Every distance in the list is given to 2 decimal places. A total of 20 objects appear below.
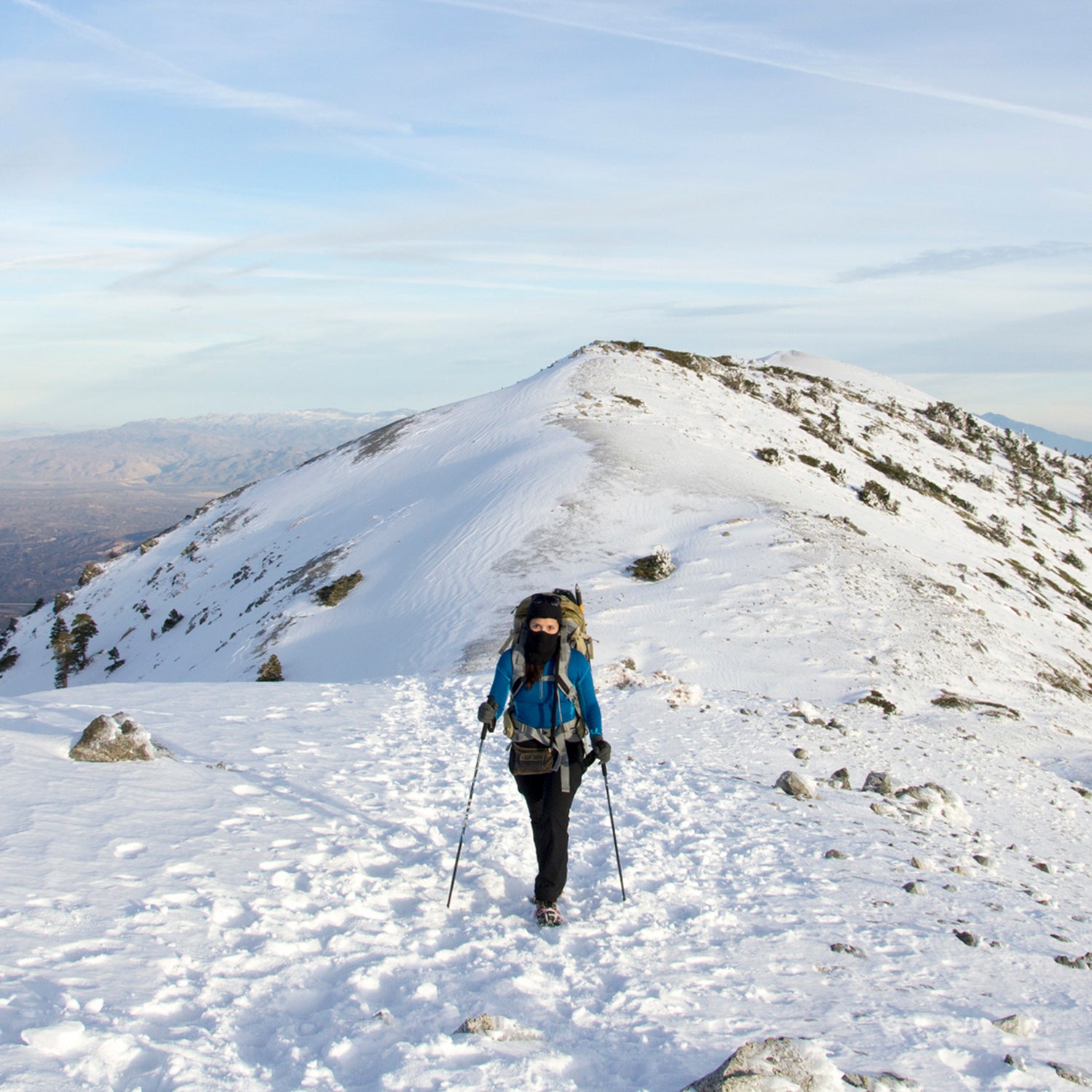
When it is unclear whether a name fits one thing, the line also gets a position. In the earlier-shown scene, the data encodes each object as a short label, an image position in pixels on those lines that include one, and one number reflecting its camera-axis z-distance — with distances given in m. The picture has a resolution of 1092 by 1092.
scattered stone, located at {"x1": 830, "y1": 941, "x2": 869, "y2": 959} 6.16
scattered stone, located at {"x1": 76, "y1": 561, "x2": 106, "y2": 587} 52.79
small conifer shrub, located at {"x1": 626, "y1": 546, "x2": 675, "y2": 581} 22.19
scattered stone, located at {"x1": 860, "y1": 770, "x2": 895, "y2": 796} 10.99
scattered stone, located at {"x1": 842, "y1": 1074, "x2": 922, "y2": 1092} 4.35
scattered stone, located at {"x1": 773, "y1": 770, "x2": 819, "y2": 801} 10.45
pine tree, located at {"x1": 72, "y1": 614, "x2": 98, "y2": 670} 39.31
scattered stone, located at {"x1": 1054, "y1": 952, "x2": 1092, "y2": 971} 6.38
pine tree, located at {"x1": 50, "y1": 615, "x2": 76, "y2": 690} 38.16
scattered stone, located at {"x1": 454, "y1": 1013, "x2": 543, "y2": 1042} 4.71
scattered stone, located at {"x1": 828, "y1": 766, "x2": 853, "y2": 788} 11.17
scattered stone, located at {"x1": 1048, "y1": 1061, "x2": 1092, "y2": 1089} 4.68
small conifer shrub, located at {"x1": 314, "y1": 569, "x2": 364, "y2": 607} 25.85
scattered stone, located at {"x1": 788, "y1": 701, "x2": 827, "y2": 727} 14.69
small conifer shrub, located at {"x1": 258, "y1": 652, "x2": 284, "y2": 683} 21.28
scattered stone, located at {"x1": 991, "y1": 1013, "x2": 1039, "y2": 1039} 5.14
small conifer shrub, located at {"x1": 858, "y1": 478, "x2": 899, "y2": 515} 33.69
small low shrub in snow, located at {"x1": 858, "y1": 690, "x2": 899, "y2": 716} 16.11
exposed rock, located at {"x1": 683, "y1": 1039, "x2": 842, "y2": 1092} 4.16
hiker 6.51
